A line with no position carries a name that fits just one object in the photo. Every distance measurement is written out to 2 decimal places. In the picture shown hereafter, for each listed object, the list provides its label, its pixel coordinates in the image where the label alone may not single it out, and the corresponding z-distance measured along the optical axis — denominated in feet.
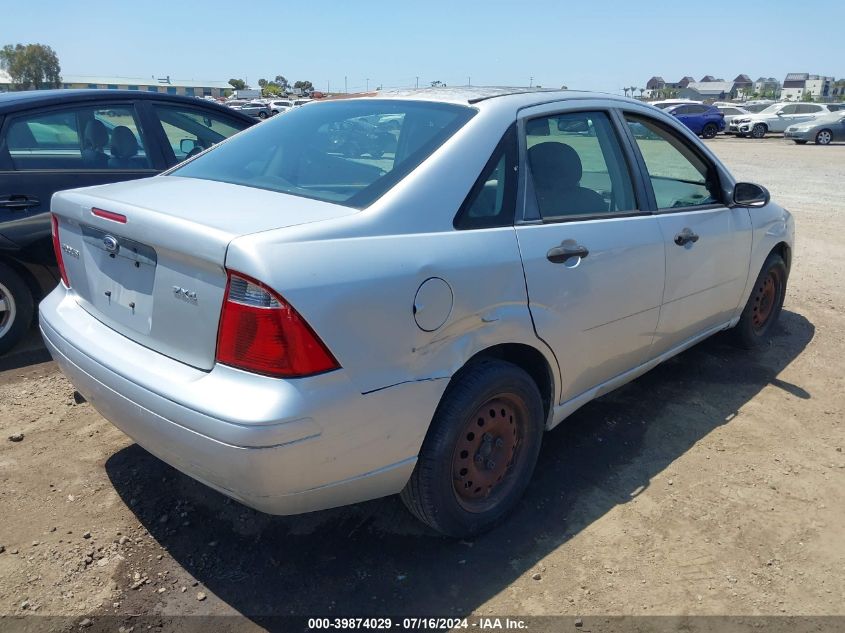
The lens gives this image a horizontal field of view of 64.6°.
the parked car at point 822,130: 89.61
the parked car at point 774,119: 100.68
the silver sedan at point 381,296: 6.72
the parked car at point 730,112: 105.81
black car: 14.34
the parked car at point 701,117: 101.24
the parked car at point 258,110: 123.26
